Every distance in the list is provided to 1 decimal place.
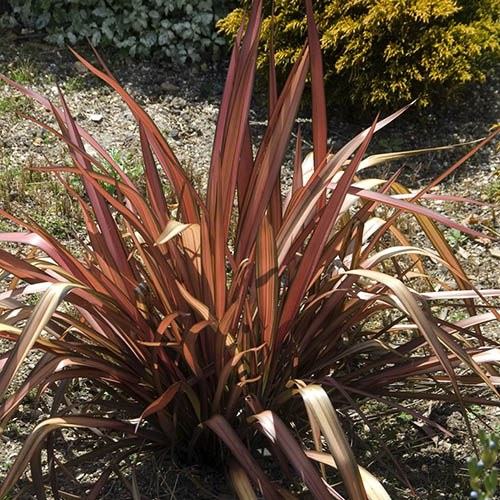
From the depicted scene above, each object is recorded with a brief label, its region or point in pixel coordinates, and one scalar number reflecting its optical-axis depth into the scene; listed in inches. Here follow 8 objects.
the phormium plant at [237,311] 82.0
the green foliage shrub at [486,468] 53.1
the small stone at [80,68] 193.6
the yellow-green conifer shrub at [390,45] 166.2
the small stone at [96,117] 177.8
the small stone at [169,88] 191.3
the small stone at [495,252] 144.9
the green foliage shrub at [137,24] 198.8
